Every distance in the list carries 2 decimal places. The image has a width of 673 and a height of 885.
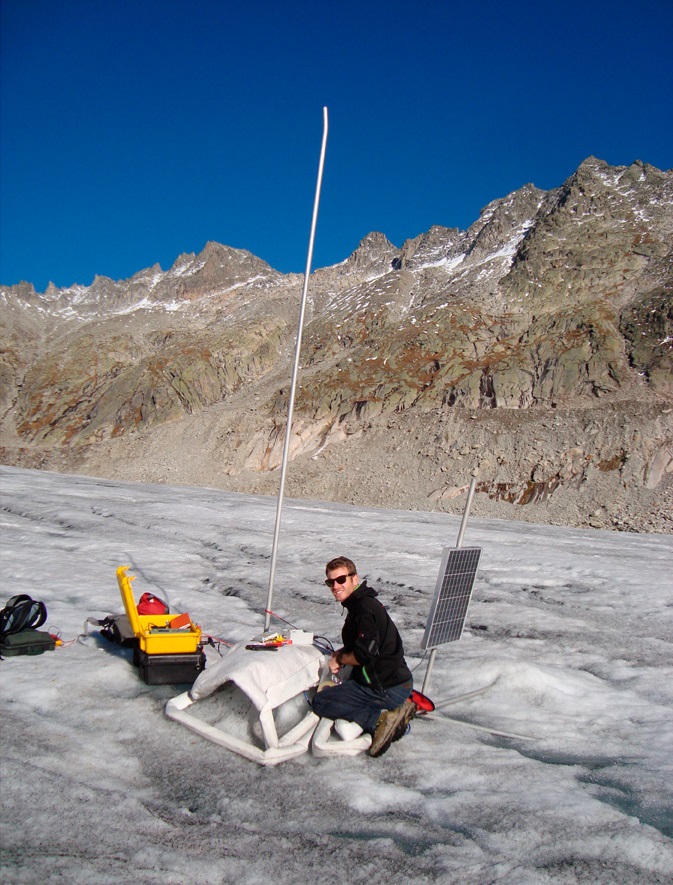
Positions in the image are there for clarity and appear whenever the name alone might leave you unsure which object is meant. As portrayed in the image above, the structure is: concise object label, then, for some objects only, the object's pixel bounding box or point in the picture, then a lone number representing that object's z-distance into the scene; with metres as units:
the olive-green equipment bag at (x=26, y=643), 7.14
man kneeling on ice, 5.77
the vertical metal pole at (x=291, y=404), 8.51
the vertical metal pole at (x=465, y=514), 6.88
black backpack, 7.30
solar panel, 6.77
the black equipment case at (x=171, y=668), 6.73
